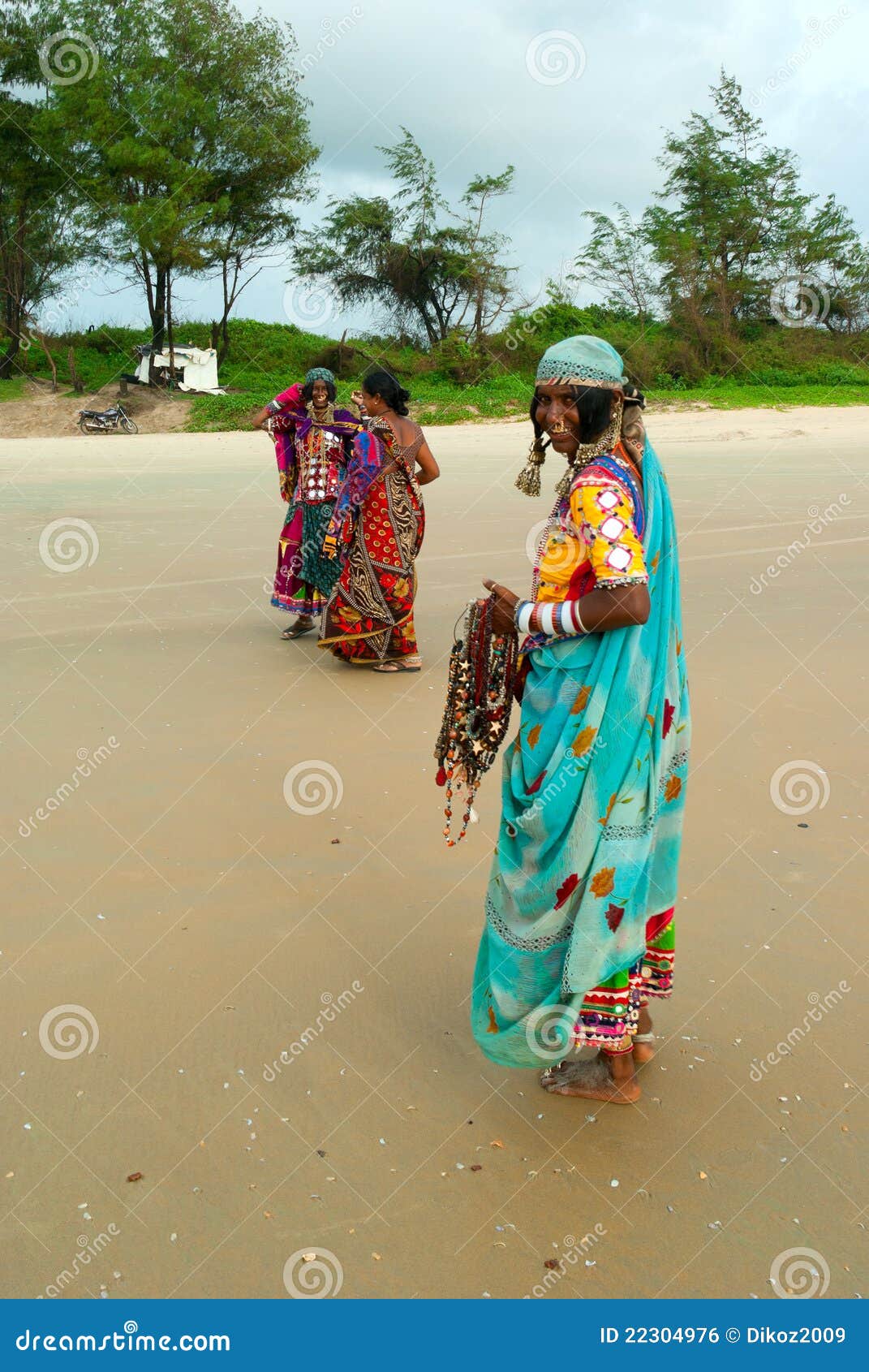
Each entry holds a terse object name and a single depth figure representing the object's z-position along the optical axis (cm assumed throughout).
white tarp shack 2838
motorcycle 2438
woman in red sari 748
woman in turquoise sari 285
